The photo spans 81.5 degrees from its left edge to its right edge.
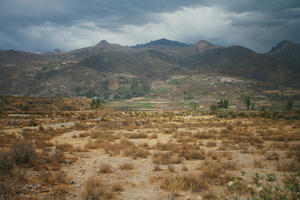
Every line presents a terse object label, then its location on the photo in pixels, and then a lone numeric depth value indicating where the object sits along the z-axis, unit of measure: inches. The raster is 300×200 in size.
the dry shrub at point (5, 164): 306.6
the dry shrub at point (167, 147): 513.2
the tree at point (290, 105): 3883.9
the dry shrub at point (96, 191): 236.3
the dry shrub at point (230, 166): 346.9
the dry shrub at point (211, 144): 558.8
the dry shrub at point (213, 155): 421.0
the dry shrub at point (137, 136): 743.7
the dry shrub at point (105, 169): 338.3
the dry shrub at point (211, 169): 306.1
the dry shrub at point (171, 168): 339.9
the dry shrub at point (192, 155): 426.3
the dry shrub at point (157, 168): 352.8
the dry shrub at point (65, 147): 512.4
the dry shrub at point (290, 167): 326.7
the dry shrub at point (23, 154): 362.1
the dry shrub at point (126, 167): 359.9
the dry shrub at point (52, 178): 286.1
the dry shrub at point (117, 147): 482.4
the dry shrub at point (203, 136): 705.3
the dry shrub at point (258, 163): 360.6
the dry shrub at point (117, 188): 267.4
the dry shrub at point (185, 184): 262.4
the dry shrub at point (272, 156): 403.2
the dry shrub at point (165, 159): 393.7
